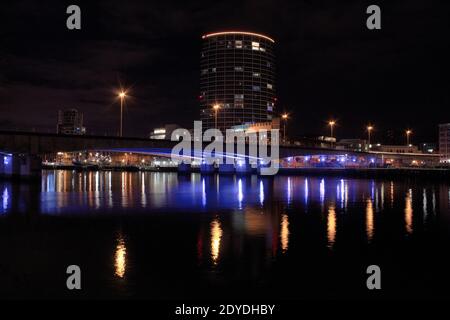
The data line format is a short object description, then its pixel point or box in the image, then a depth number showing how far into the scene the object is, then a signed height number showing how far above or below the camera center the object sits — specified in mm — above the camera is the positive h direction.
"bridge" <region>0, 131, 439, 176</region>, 73688 +4113
